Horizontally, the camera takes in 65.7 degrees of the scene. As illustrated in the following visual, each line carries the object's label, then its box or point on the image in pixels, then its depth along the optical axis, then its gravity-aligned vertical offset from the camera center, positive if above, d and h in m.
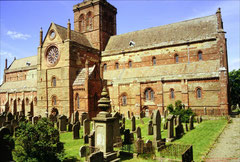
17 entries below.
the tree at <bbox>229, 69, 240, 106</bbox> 36.99 +0.31
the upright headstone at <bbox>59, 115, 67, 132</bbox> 18.24 -3.08
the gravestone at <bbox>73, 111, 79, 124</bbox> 21.24 -2.83
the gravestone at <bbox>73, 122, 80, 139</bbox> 14.98 -3.20
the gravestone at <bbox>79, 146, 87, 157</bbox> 10.44 -3.37
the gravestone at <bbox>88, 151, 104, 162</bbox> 8.01 -2.89
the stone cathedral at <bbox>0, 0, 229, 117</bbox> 23.02 +3.17
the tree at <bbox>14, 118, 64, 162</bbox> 8.39 -2.37
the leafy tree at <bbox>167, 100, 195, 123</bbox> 19.58 -2.27
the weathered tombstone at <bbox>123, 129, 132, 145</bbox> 12.58 -3.11
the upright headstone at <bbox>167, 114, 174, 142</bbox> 13.10 -2.85
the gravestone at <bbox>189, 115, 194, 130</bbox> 16.58 -3.03
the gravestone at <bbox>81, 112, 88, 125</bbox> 21.02 -2.76
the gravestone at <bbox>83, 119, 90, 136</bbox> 15.23 -2.91
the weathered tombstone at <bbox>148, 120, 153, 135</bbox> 15.49 -3.12
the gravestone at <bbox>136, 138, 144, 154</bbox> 10.30 -3.06
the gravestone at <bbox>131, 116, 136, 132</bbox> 17.14 -3.04
